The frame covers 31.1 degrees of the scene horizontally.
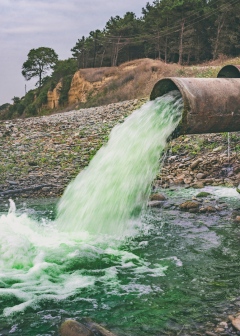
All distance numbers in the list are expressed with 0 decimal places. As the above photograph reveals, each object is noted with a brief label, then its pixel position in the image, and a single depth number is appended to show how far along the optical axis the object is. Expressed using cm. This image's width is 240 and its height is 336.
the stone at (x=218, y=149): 1326
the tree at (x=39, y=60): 6550
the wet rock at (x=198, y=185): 1113
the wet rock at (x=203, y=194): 981
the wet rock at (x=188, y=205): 888
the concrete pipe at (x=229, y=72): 724
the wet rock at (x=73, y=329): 355
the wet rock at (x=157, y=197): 995
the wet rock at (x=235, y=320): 372
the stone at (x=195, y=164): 1238
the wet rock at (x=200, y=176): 1183
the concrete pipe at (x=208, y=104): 607
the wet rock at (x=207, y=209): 864
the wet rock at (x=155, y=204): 939
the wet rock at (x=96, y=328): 362
